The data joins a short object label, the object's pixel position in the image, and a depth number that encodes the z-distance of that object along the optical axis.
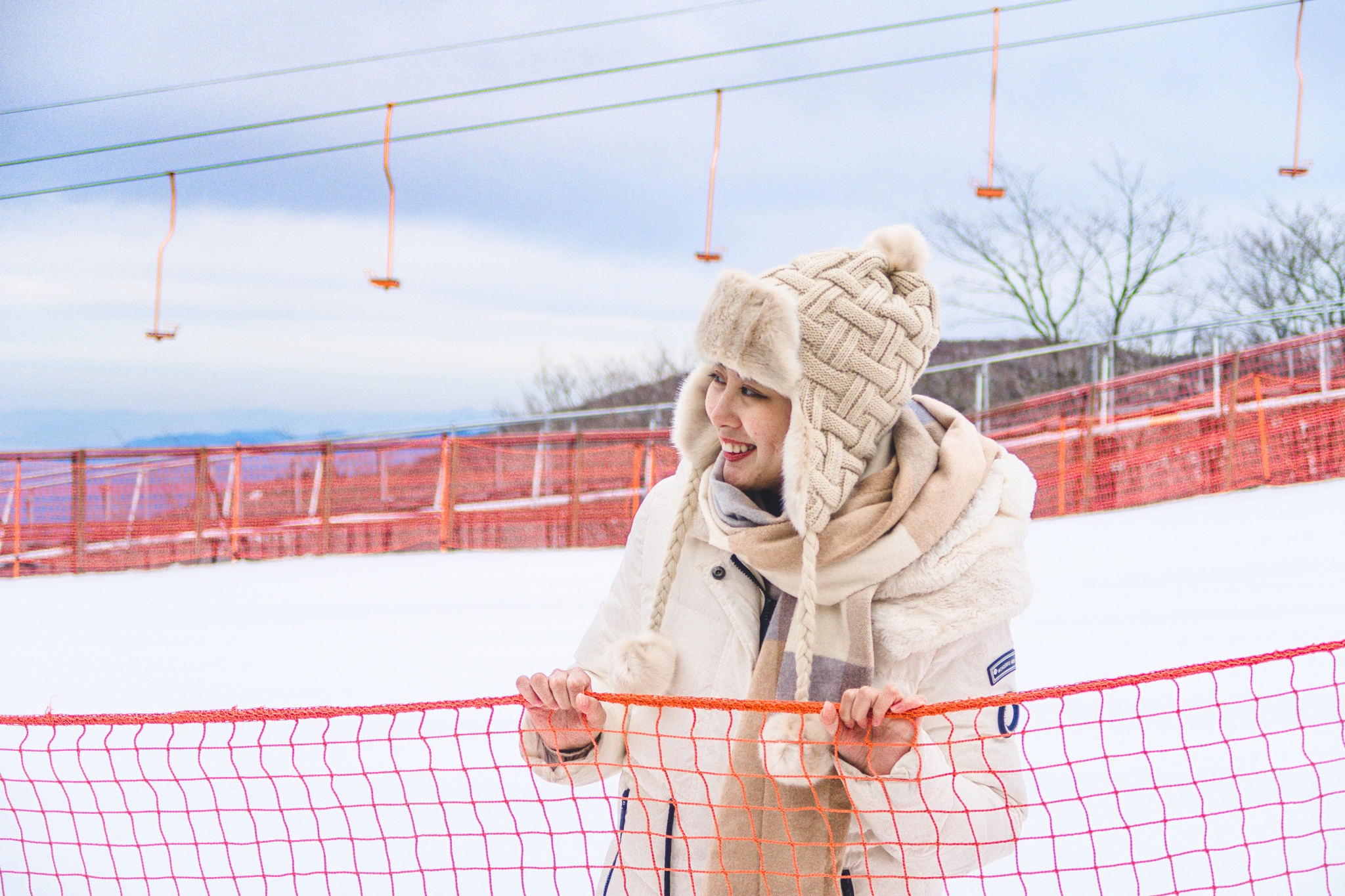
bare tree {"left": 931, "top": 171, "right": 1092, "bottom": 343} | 24.00
